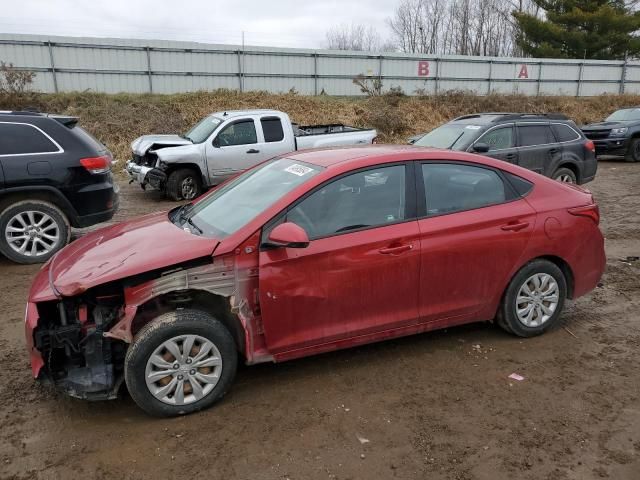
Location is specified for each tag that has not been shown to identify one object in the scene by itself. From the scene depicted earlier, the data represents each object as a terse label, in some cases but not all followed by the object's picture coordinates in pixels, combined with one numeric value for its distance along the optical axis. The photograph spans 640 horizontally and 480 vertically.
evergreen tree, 34.12
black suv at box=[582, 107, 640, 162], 16.66
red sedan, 3.38
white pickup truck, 10.98
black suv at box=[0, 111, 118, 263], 6.59
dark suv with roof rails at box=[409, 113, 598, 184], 9.73
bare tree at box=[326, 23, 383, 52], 53.88
